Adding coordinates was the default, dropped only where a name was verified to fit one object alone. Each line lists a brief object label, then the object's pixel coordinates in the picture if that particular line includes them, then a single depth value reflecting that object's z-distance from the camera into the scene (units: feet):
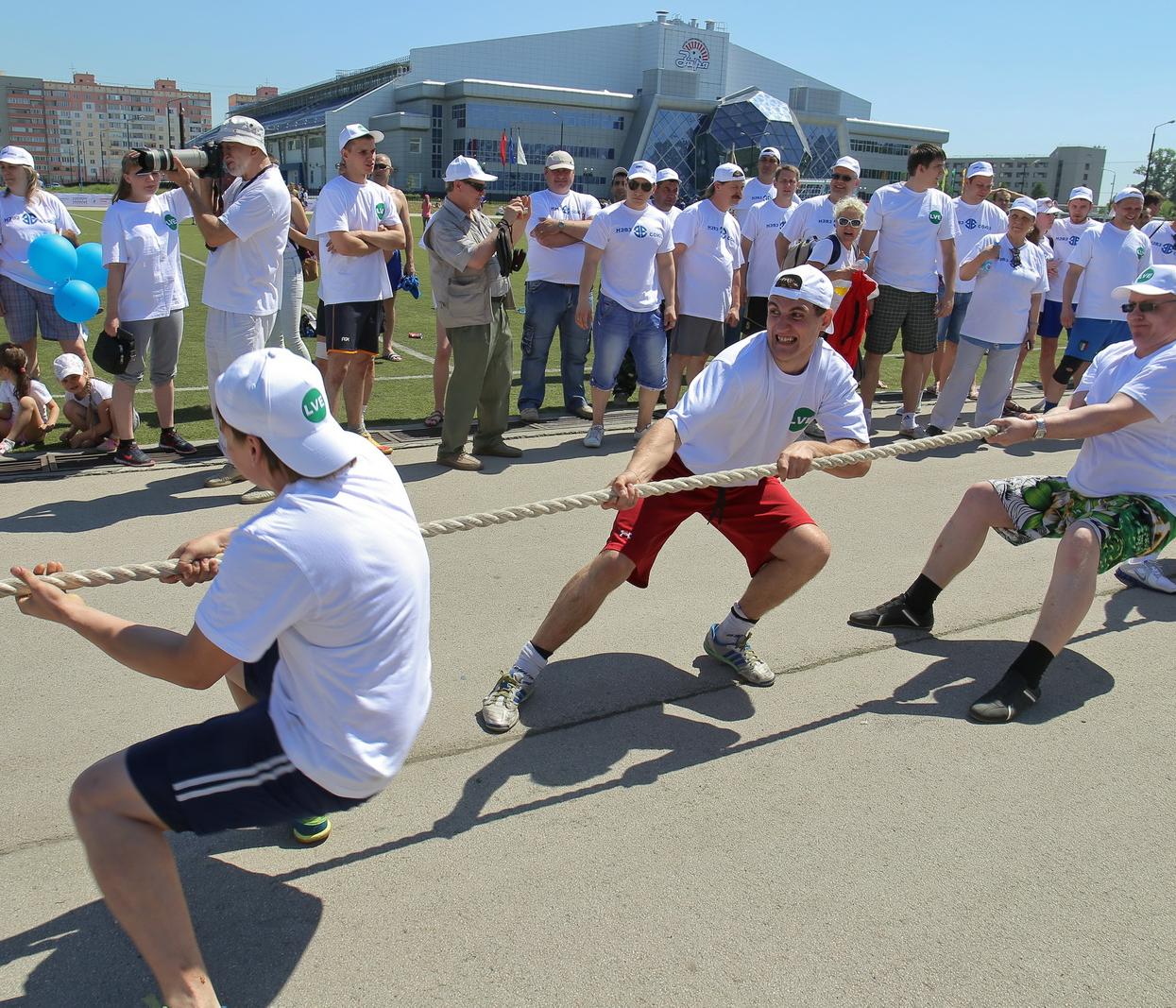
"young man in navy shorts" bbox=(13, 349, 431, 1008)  7.30
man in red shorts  12.75
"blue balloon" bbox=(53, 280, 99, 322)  24.12
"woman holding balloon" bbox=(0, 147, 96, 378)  24.61
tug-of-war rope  8.77
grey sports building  292.20
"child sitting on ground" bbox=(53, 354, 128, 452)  22.68
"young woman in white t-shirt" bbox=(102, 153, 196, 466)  21.22
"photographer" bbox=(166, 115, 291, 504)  19.65
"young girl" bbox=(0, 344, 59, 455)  22.22
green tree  388.16
